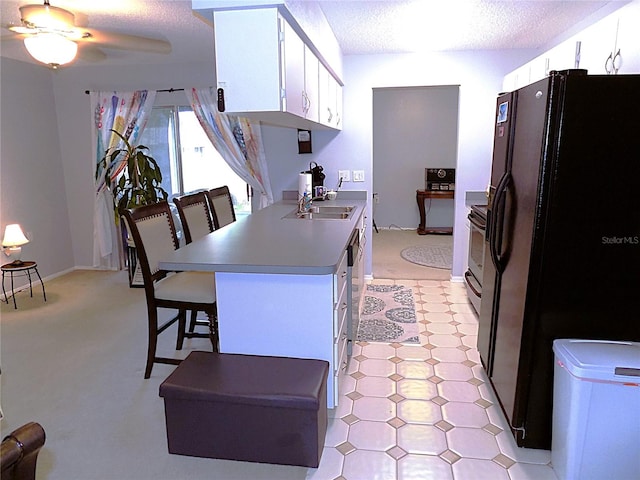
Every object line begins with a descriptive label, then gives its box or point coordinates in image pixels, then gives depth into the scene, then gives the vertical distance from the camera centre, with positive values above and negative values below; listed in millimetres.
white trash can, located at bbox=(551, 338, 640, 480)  1659 -947
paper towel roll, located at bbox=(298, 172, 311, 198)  3850 -216
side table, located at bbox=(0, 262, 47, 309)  3866 -971
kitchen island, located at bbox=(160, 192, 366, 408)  1971 -633
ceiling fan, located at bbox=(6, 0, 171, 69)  2295 +689
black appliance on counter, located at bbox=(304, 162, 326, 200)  4160 -201
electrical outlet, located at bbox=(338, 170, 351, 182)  4414 -157
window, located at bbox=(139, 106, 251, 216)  4816 +15
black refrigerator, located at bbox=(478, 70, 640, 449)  1694 -270
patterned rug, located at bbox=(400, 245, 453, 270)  5168 -1189
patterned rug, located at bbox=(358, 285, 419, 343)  3266 -1269
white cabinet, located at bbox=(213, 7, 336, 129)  2068 +459
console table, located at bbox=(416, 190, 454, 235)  6625 -672
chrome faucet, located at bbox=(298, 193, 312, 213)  3580 -374
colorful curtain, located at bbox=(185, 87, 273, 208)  4445 +177
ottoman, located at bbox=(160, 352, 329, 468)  1793 -1029
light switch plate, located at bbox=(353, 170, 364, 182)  4398 -165
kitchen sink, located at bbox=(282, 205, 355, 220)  3463 -437
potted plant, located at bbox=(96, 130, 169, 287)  4371 -233
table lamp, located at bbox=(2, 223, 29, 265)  3980 -752
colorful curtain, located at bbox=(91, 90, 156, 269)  4613 +352
